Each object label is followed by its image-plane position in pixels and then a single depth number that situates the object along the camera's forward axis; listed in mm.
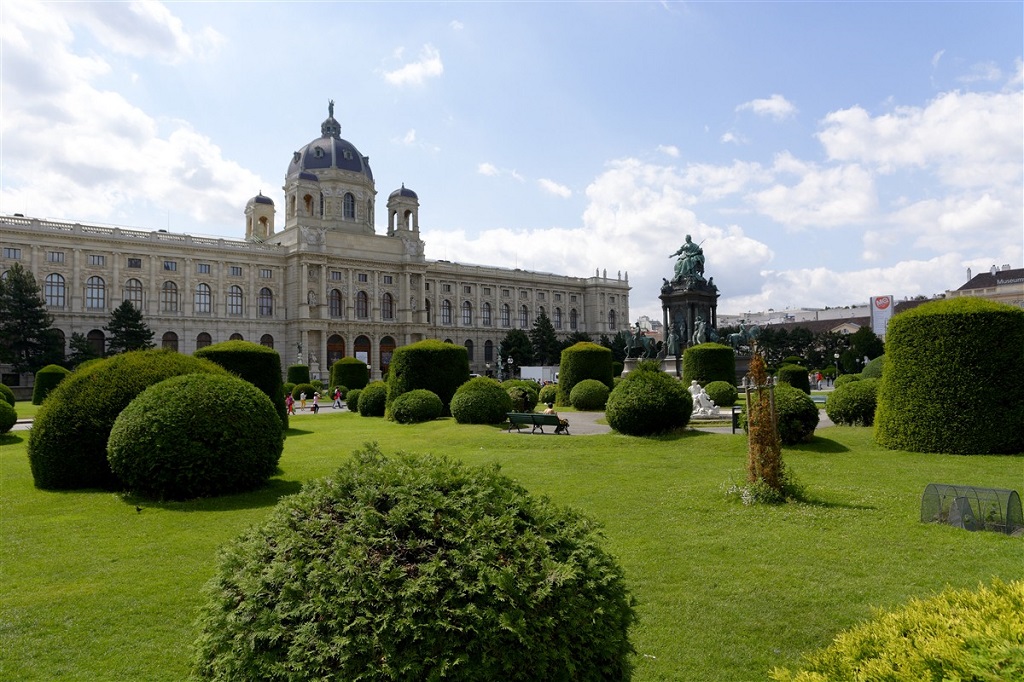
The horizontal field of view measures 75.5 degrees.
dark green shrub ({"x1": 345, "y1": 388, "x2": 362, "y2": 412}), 31389
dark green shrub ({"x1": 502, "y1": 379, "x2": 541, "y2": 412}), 24875
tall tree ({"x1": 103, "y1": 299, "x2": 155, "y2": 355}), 56594
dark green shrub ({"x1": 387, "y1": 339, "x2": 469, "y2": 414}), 24734
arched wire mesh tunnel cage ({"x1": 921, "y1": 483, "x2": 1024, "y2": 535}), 7773
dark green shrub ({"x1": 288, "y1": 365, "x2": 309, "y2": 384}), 48375
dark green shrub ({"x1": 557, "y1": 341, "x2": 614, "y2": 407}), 31219
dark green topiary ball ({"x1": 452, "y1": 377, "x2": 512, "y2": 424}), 20781
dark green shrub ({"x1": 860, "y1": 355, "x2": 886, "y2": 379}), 28689
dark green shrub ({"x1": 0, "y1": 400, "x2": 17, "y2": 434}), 20156
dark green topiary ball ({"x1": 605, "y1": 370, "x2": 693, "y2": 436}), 16266
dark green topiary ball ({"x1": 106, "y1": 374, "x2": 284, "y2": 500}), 10109
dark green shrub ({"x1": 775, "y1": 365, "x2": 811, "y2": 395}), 28547
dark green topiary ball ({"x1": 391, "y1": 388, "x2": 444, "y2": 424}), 22766
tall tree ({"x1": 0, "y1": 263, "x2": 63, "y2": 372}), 52281
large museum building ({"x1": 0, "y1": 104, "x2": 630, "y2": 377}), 62000
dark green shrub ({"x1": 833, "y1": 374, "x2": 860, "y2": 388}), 29850
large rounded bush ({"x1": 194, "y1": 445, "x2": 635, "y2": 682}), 2936
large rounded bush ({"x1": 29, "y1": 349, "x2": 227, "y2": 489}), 11250
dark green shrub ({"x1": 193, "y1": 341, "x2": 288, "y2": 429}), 19422
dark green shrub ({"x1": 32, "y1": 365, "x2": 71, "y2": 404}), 33344
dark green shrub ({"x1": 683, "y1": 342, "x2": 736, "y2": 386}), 28109
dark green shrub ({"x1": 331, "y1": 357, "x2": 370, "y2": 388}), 42375
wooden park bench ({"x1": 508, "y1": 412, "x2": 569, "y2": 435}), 18250
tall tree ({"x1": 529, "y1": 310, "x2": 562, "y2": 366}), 81938
